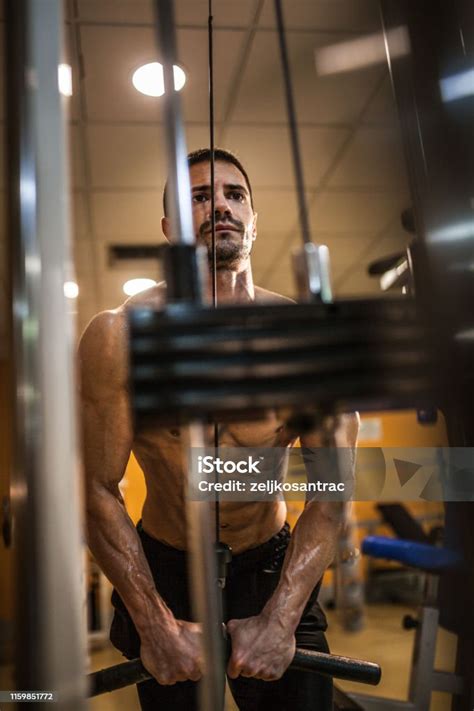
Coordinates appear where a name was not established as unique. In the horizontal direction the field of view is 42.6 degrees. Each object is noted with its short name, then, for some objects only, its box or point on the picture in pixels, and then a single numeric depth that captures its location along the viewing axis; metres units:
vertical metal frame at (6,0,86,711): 0.44
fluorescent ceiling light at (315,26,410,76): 1.89
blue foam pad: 1.68
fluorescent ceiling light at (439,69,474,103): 0.89
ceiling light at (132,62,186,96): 1.83
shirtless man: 0.92
